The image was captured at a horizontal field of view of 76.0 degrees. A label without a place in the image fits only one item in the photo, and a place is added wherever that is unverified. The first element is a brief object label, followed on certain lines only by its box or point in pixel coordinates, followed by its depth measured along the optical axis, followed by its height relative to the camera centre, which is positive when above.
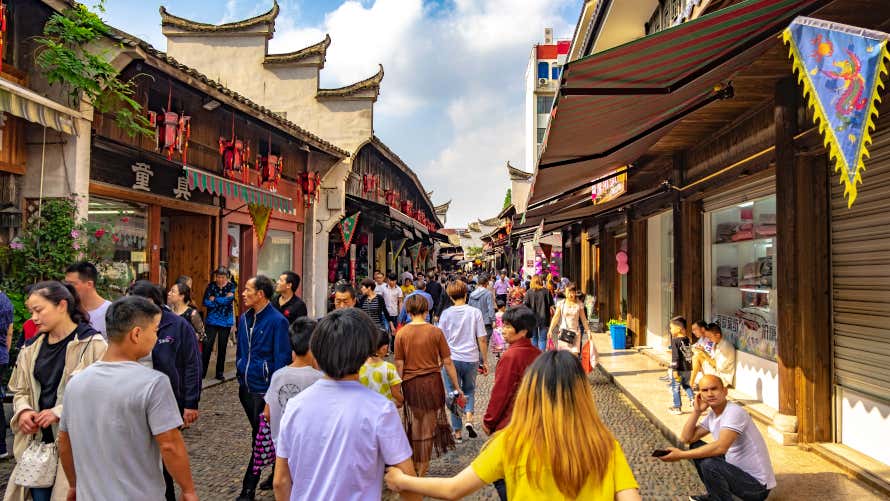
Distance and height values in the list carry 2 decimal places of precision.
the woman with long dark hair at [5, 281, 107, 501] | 3.09 -0.55
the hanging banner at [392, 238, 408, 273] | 24.30 +0.90
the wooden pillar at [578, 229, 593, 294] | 18.95 +0.11
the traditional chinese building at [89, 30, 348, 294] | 8.54 +1.51
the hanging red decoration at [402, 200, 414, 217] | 25.81 +2.80
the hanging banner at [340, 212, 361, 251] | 15.89 +1.11
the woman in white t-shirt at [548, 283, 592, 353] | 8.18 -0.76
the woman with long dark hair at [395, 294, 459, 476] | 4.74 -1.00
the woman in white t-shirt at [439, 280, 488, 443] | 5.96 -0.74
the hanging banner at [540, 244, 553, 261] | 22.21 +0.78
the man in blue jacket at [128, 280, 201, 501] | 4.04 -0.65
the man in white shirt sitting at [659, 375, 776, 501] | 3.80 -1.22
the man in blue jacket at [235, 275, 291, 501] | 4.53 -0.66
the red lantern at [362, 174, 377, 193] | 19.50 +2.92
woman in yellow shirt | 1.84 -0.59
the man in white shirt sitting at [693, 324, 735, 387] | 7.10 -1.06
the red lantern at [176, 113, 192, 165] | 8.89 +2.11
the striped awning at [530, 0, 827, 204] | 3.60 +1.50
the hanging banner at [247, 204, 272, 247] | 12.45 +1.08
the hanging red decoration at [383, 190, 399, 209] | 23.30 +2.93
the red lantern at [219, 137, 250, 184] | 10.61 +2.10
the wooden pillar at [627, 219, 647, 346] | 12.14 -0.17
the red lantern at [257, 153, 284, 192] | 11.86 +2.06
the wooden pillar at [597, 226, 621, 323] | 15.63 -0.21
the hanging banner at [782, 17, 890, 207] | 2.69 +0.95
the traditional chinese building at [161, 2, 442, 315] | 16.08 +5.34
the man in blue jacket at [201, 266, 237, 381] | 8.57 -0.61
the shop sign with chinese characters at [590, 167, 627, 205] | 12.63 +1.98
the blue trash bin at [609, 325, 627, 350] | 12.23 -1.42
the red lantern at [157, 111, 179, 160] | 8.61 +2.09
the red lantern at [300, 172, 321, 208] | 13.61 +2.00
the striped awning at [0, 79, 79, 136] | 5.76 +1.74
